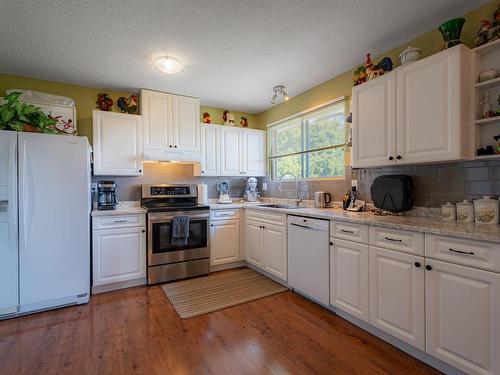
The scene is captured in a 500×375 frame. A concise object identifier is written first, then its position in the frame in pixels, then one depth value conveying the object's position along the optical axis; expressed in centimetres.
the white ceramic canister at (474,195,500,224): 175
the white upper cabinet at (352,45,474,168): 179
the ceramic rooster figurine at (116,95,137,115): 345
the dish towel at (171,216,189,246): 313
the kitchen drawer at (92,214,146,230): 286
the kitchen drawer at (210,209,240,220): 352
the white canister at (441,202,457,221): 199
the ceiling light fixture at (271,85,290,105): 338
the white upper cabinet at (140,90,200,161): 340
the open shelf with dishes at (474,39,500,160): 178
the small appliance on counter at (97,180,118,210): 313
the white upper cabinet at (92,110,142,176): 315
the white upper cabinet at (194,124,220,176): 387
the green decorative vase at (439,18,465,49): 183
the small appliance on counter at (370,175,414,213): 227
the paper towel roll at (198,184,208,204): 385
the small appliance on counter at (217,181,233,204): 405
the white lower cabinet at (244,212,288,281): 295
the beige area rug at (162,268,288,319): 254
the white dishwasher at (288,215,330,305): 237
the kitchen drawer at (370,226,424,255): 171
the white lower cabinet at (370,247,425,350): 169
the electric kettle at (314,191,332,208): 312
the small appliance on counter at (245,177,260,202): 432
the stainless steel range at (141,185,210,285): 310
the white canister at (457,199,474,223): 188
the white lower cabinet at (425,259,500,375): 138
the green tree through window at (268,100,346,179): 316
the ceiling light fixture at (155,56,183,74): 257
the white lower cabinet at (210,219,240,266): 353
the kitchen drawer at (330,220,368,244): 205
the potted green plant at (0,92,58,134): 236
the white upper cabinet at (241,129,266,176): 423
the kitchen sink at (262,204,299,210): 361
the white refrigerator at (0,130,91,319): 232
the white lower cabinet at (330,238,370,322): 204
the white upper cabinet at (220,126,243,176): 404
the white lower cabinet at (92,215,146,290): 285
